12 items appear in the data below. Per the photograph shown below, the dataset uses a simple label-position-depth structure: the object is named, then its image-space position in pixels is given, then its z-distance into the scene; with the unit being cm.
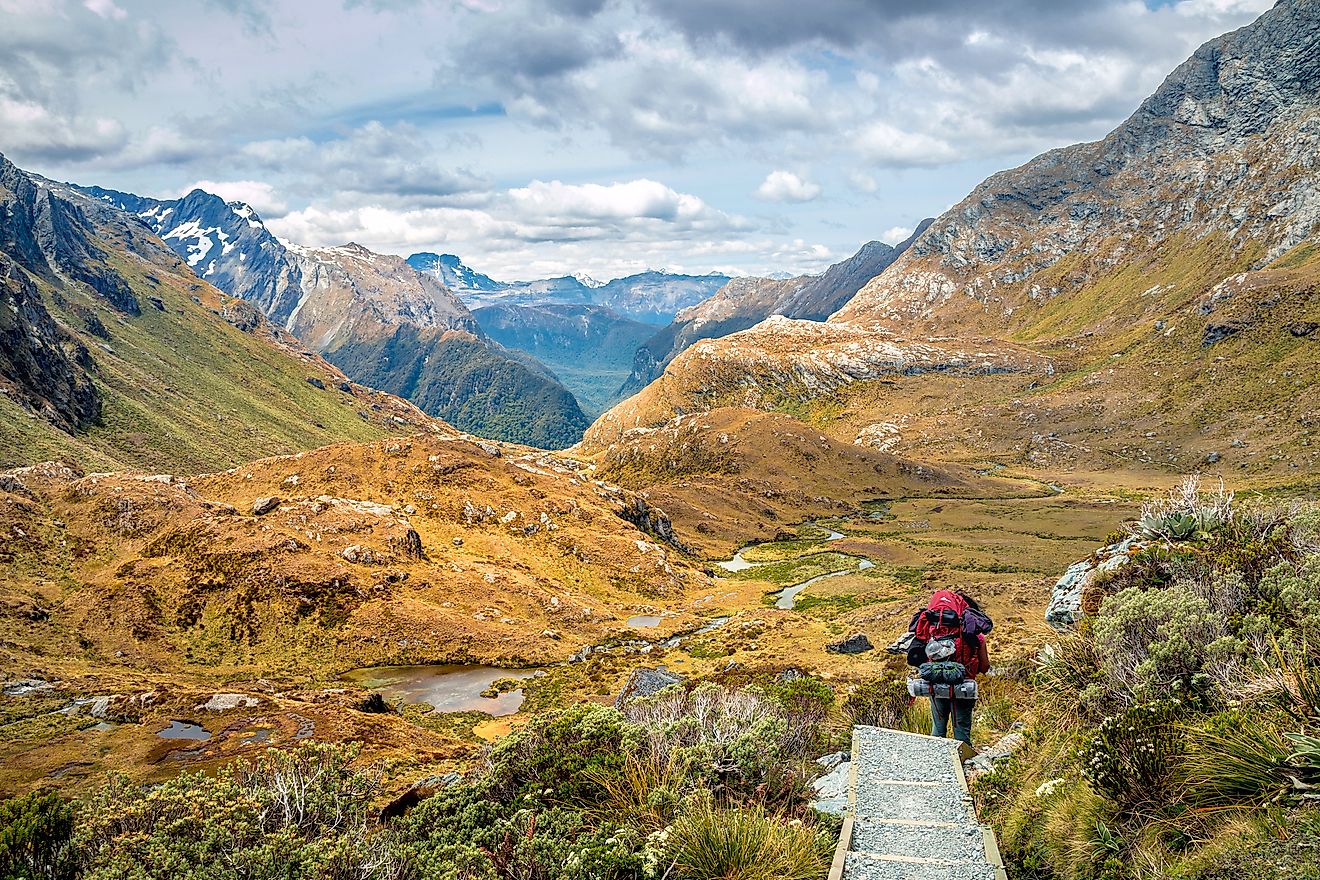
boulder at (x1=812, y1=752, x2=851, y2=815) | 1095
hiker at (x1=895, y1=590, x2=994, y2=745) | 1410
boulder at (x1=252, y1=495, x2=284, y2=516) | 7900
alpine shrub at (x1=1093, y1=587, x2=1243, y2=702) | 1002
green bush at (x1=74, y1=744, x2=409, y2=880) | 871
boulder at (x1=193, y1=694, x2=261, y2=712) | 4602
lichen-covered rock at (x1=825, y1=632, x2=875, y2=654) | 6612
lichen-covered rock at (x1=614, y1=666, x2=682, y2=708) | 3631
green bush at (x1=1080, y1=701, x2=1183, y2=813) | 830
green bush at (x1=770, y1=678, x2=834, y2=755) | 1400
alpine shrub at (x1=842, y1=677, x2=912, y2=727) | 1855
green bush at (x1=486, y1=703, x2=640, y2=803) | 1138
